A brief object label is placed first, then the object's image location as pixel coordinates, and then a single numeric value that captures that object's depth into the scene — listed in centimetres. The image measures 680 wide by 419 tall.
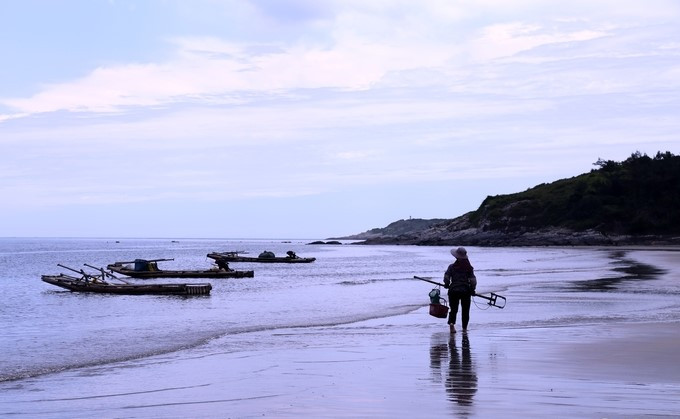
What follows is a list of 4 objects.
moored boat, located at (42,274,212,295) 3756
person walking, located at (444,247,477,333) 1716
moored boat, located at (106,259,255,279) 5347
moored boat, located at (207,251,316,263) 8038
